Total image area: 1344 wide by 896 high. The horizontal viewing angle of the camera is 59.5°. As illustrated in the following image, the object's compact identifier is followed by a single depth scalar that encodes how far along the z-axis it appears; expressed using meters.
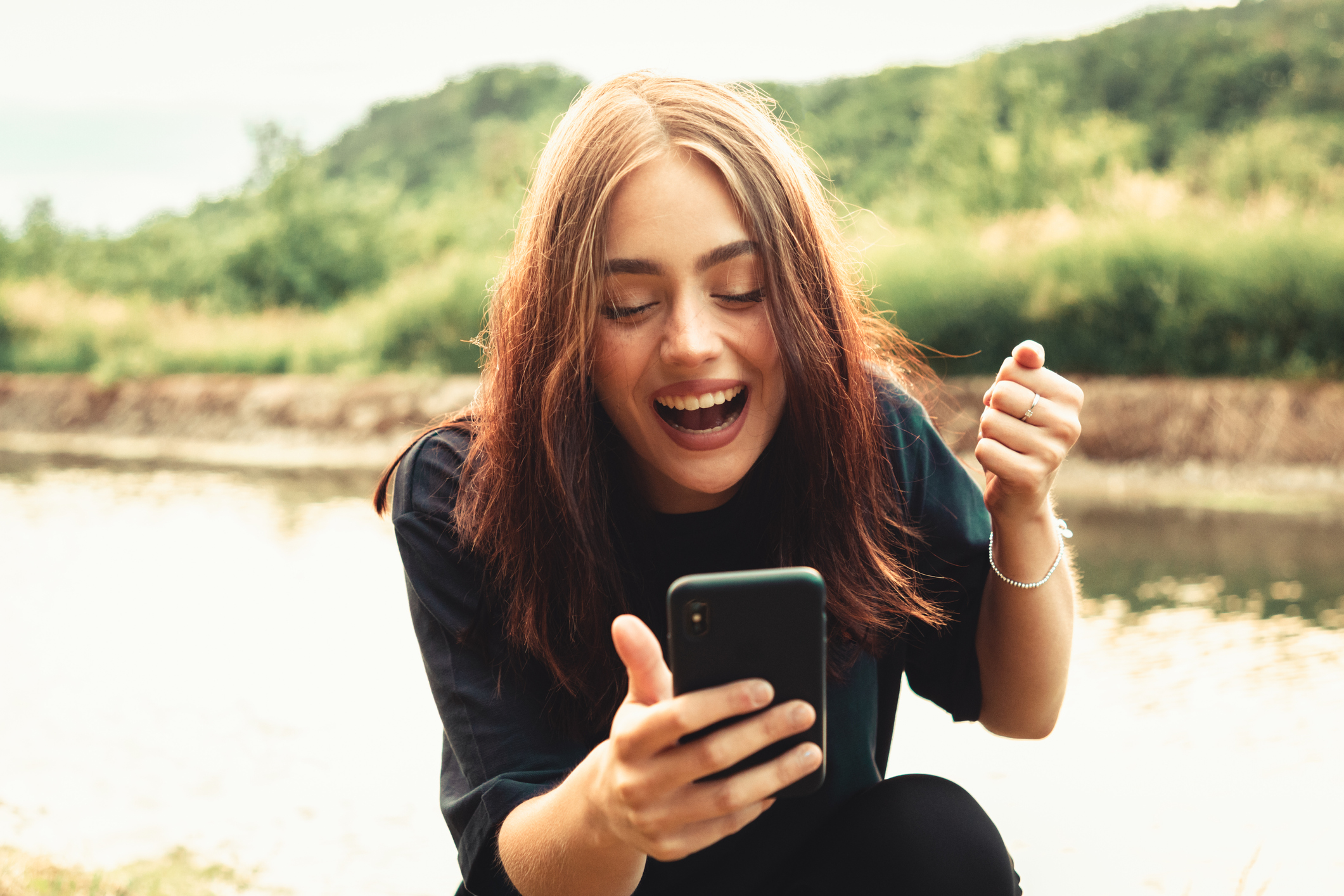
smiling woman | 1.13
